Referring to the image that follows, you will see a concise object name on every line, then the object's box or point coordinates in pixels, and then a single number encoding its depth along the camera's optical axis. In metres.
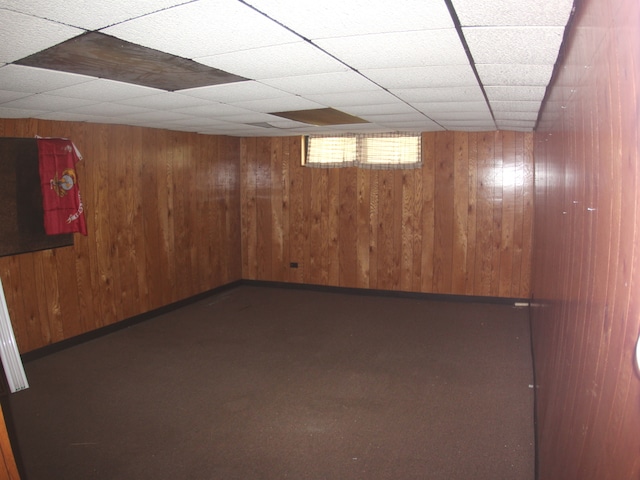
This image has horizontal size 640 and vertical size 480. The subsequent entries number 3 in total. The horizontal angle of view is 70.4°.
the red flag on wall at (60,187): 3.93
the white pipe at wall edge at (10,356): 3.16
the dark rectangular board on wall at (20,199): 3.71
